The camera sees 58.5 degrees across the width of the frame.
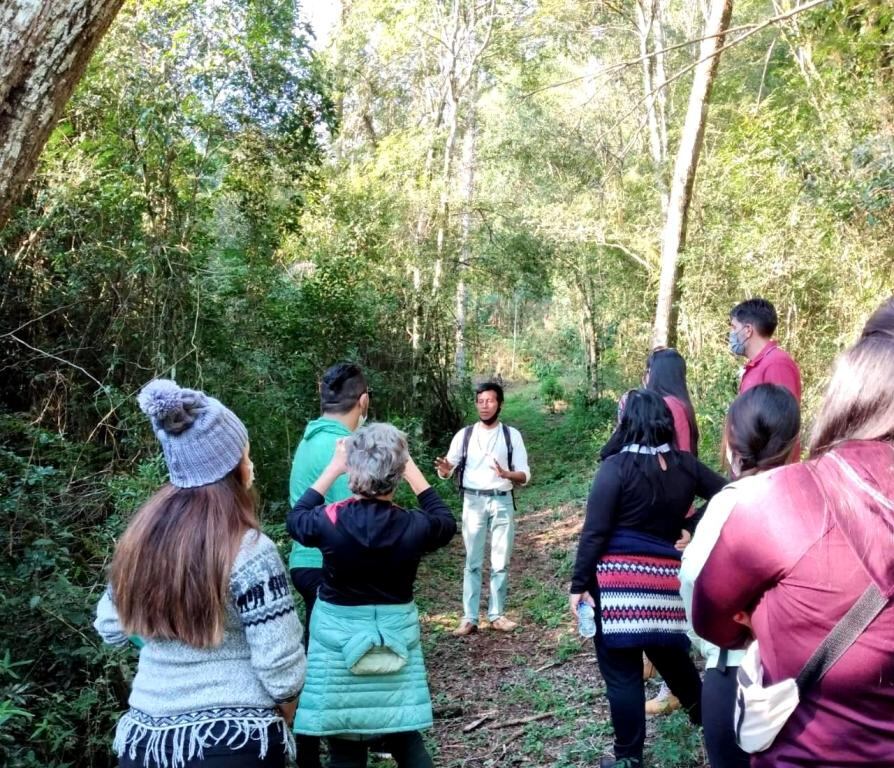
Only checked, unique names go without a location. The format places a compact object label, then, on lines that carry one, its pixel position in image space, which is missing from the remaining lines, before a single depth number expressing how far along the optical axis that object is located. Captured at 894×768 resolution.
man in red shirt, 4.81
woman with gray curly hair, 3.07
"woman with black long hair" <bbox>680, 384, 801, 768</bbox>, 2.41
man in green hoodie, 3.90
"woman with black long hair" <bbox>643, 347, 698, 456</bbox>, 4.76
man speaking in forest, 6.26
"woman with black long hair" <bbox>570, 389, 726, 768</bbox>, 3.54
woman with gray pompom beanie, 2.16
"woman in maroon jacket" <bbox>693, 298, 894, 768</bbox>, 1.67
